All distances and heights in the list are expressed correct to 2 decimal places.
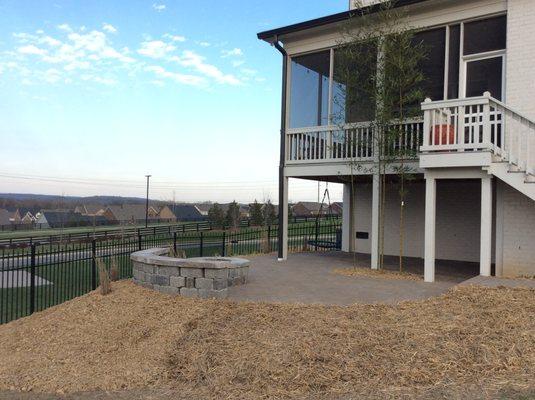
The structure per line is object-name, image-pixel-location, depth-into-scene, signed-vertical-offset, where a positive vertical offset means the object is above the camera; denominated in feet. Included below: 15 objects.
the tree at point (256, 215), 148.56 -2.85
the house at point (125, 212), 293.84 -5.57
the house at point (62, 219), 233.76 -9.36
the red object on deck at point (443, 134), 26.63 +4.42
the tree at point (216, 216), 144.36 -3.43
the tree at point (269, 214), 159.85 -2.77
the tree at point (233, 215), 143.29 -3.22
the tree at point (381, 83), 29.40 +8.24
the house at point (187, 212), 316.81 -5.06
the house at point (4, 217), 271.90 -9.56
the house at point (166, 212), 317.73 -5.43
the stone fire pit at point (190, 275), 22.49 -3.58
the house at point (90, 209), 316.19 -4.38
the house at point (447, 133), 26.16 +4.98
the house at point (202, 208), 332.31 -2.19
